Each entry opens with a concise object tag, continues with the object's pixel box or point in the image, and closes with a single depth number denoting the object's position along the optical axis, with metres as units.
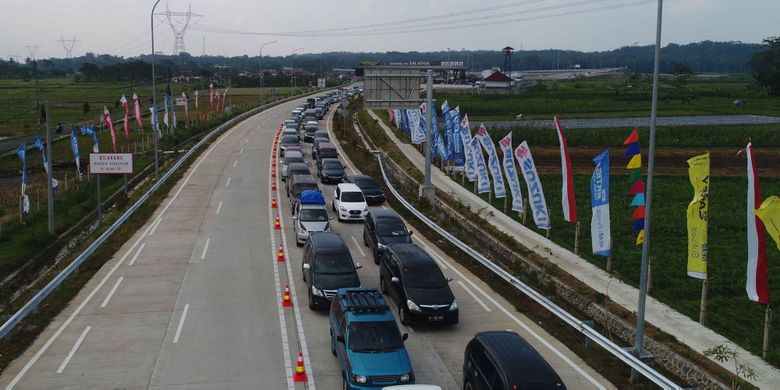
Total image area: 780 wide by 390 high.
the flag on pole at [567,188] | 25.70
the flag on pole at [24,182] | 34.44
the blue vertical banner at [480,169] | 35.53
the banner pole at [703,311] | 18.34
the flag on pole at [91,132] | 43.57
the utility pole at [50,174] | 30.41
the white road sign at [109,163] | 33.28
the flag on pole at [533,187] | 27.46
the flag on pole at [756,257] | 16.78
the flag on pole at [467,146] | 38.22
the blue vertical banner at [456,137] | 41.75
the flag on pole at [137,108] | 49.47
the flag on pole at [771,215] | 16.27
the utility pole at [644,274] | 15.13
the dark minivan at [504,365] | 12.80
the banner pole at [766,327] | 15.98
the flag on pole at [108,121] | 45.53
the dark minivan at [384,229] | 26.02
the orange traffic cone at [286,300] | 20.98
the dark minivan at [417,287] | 18.84
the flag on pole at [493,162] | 33.06
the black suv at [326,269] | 20.23
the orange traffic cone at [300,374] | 15.52
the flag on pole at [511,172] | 30.19
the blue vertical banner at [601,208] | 22.50
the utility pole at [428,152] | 34.94
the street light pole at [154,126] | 41.59
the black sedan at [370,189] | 36.71
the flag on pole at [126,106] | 49.53
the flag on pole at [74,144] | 42.17
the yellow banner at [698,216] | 18.06
